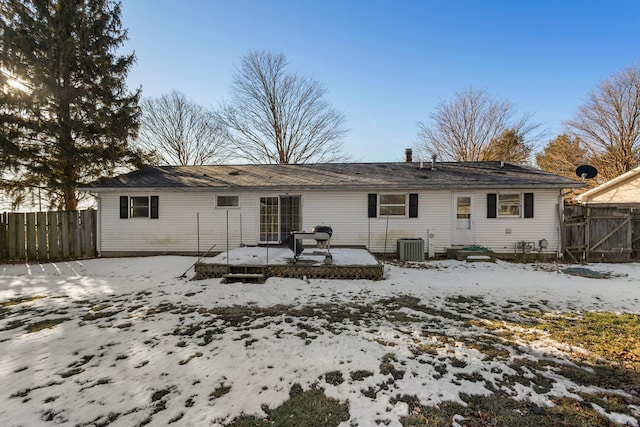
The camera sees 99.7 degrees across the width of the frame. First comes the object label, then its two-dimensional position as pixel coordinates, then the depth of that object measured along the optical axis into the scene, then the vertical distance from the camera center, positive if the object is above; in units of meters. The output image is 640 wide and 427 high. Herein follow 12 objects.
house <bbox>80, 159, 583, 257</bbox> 10.59 +0.01
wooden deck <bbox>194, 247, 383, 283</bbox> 7.48 -1.63
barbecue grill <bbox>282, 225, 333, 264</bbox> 7.55 -0.76
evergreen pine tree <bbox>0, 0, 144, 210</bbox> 11.12 +5.18
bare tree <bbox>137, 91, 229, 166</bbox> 23.16 +6.81
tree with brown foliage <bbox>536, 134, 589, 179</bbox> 22.25 +4.59
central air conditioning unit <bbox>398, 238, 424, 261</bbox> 10.24 -1.52
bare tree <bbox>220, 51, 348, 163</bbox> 22.78 +7.12
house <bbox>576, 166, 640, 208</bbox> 14.93 +1.09
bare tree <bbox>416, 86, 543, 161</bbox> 24.09 +7.10
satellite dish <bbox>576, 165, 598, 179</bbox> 11.17 +1.59
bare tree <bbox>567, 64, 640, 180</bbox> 20.08 +6.57
